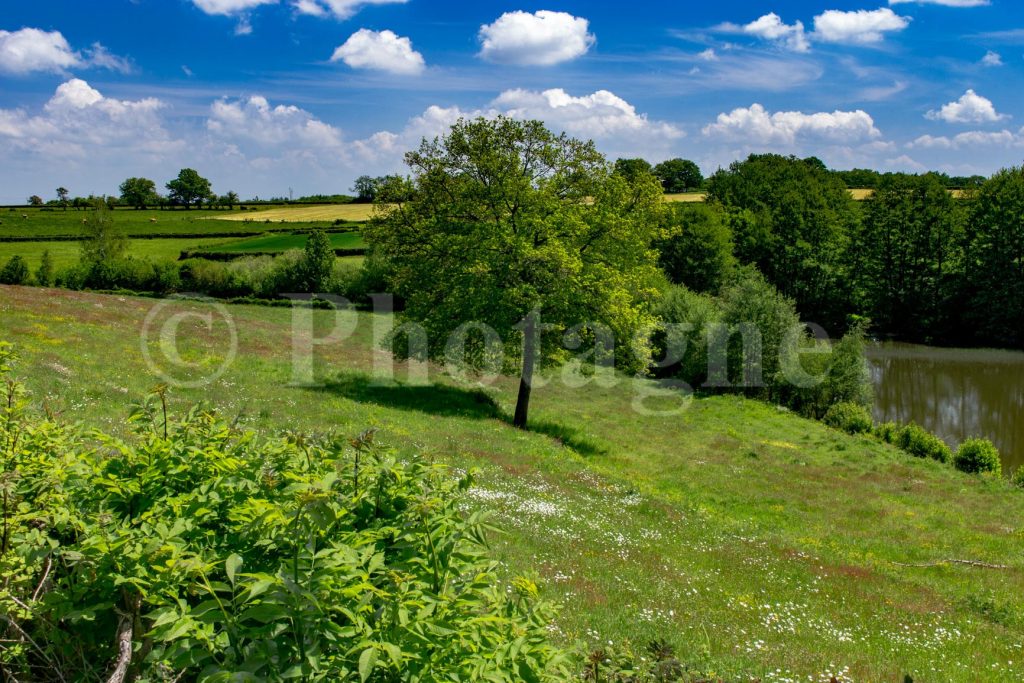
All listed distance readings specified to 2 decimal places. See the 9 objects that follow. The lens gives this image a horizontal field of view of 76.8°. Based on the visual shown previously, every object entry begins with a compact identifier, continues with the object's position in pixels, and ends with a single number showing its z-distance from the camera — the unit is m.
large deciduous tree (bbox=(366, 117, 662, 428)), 30.16
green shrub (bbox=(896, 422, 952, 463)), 35.56
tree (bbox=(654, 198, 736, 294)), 84.75
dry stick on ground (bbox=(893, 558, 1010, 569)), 18.41
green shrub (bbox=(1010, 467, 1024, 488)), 31.00
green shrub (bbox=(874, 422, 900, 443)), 38.66
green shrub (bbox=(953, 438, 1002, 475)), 33.16
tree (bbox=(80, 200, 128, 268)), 81.50
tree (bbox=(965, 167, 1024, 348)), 73.94
